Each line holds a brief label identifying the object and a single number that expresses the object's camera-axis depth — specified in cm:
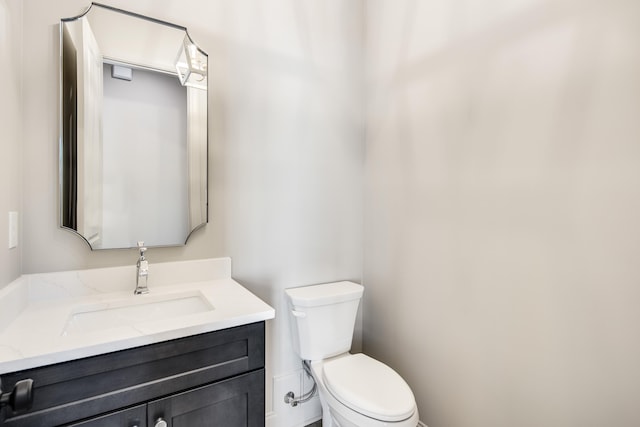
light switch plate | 108
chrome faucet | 131
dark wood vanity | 81
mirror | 126
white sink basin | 117
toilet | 125
